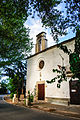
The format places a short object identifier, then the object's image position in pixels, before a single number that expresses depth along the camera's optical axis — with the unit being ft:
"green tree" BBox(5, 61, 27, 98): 59.26
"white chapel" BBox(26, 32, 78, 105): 35.40
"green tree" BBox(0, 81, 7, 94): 118.03
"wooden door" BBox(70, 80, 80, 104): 32.32
